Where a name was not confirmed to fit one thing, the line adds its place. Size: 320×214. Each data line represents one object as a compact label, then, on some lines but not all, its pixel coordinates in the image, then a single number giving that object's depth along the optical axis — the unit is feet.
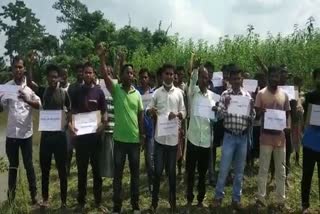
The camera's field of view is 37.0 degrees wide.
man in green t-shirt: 21.56
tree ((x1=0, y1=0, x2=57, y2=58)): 163.32
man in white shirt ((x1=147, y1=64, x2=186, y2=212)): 21.84
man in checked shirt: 21.66
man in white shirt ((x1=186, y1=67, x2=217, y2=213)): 22.24
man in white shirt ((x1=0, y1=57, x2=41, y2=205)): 22.31
